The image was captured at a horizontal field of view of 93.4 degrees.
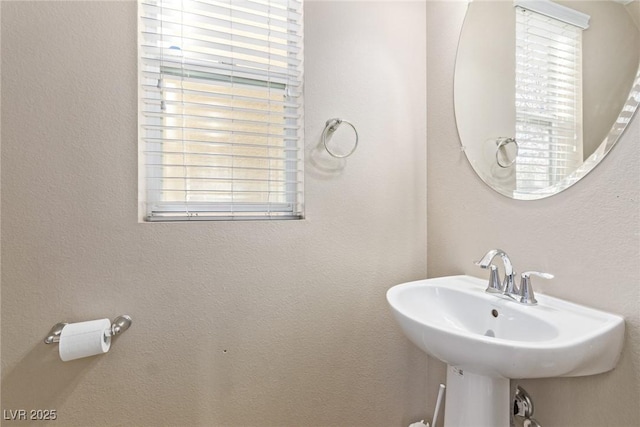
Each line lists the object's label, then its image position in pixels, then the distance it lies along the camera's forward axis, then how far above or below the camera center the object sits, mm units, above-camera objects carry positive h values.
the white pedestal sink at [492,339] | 640 -318
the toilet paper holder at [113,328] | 896 -372
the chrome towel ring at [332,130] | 1167 +307
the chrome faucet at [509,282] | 877 -227
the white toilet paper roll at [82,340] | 851 -378
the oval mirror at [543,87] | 792 +379
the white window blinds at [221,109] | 1039 +362
